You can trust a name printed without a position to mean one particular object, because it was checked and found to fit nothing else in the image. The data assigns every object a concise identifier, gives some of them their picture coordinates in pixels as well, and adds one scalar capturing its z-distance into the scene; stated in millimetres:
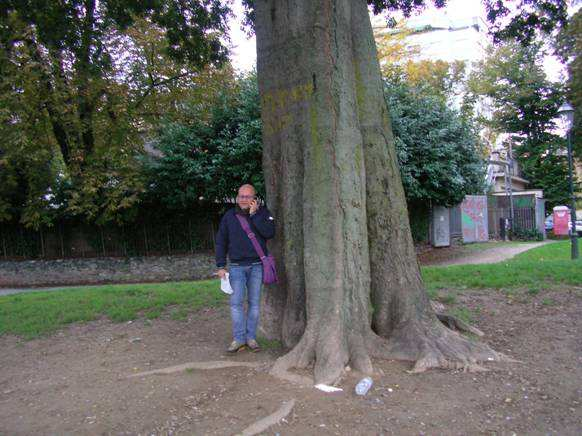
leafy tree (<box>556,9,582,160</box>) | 26422
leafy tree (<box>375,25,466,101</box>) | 25188
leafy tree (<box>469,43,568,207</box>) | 31688
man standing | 5133
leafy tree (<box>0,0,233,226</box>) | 14289
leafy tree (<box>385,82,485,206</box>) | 16188
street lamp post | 12719
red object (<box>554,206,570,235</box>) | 25975
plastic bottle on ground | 3848
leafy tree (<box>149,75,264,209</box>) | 14852
